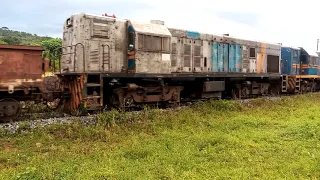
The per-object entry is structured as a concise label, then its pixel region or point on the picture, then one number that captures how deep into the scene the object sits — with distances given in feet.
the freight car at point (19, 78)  29.58
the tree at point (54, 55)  38.70
